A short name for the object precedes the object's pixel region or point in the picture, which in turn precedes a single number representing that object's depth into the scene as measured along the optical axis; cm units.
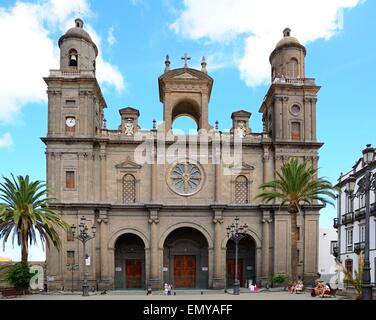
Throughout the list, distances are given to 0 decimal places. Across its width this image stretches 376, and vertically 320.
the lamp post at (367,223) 1958
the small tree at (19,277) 3628
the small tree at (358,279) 2388
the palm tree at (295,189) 3897
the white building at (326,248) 6988
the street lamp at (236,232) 3731
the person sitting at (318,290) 3058
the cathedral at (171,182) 4484
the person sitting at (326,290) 3034
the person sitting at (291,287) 3756
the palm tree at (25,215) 3634
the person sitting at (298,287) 3656
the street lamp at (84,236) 3633
